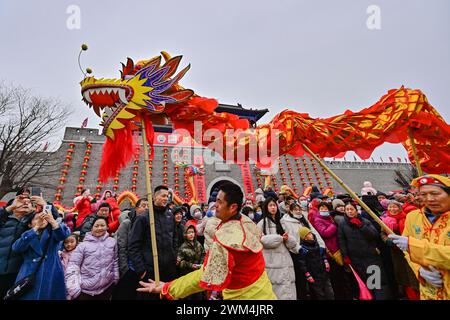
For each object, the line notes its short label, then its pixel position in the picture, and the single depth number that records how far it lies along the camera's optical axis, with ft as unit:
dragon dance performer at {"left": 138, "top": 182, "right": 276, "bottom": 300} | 5.27
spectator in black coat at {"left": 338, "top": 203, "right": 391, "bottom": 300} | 10.37
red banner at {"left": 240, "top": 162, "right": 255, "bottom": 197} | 43.34
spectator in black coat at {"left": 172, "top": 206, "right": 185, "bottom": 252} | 11.34
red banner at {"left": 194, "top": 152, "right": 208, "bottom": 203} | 40.22
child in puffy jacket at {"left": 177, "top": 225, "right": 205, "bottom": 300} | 10.41
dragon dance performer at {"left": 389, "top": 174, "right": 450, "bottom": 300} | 5.51
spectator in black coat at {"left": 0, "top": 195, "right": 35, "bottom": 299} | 8.02
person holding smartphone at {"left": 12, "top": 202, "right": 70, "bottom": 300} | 7.83
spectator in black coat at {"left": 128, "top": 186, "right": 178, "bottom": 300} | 8.49
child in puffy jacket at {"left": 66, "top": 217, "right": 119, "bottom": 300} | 8.91
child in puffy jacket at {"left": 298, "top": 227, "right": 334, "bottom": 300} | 10.54
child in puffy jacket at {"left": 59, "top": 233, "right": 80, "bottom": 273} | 9.38
